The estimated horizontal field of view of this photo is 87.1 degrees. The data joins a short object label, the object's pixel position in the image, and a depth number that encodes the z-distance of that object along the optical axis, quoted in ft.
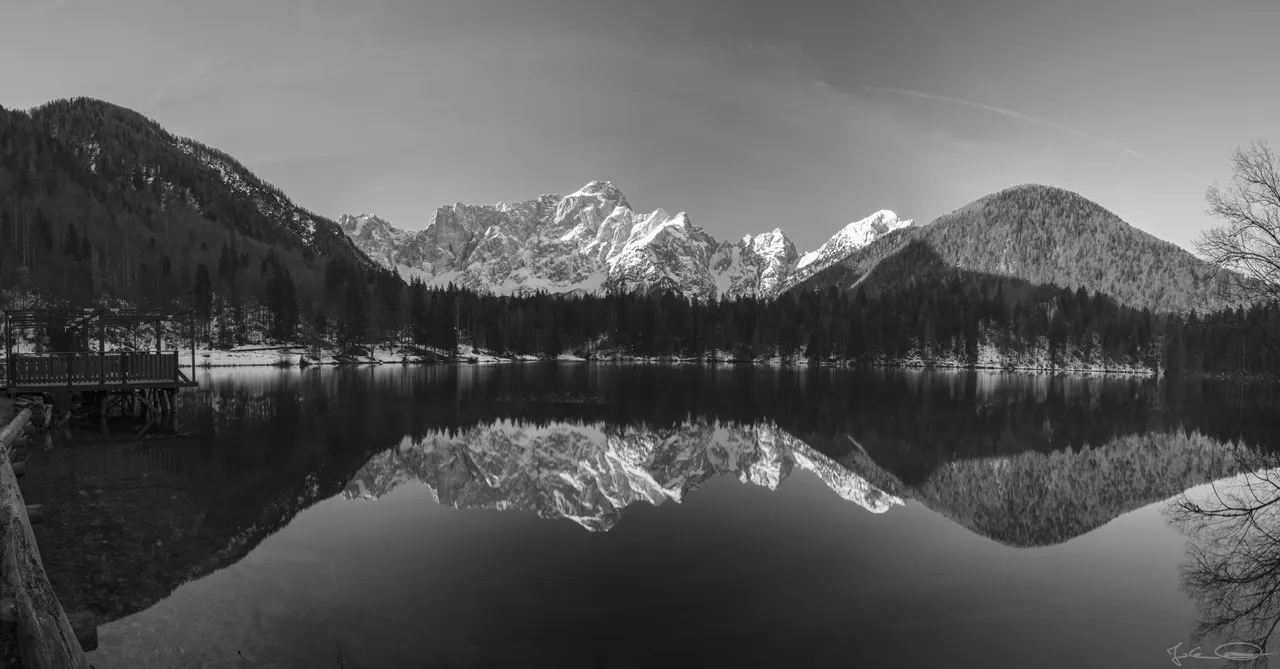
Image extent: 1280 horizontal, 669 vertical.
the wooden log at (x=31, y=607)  28.84
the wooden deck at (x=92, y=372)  125.59
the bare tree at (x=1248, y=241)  85.66
